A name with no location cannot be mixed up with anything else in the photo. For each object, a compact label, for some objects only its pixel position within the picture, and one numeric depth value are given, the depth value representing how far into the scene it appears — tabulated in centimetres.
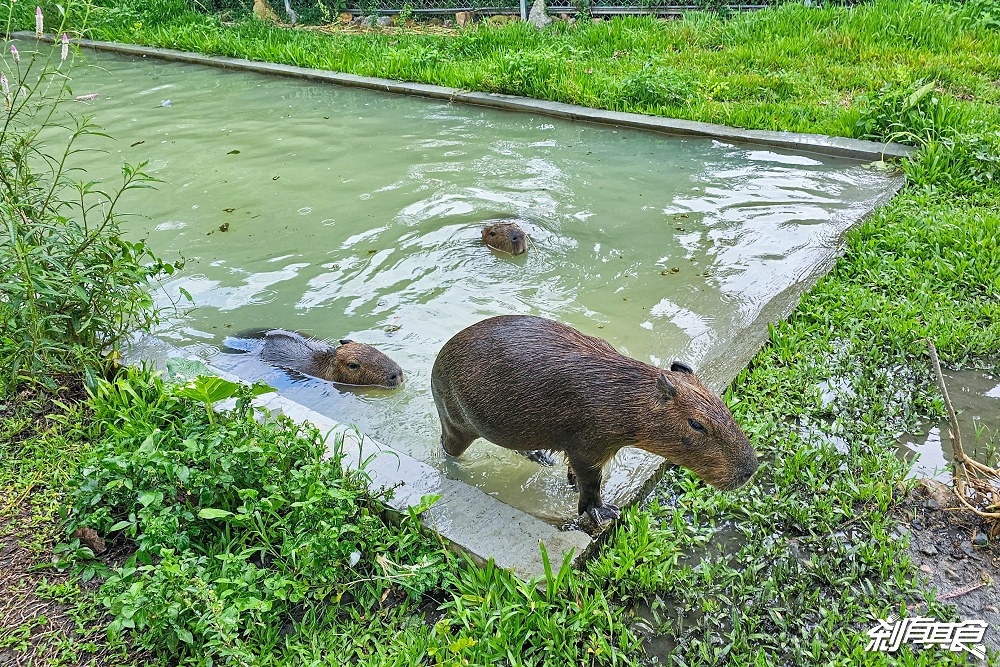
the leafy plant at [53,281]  308
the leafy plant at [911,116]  623
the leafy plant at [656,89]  785
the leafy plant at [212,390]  290
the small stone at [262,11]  1454
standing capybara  261
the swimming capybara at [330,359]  412
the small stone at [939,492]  292
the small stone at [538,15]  1184
